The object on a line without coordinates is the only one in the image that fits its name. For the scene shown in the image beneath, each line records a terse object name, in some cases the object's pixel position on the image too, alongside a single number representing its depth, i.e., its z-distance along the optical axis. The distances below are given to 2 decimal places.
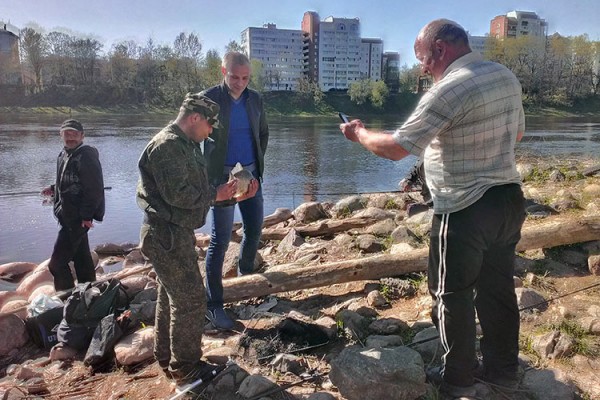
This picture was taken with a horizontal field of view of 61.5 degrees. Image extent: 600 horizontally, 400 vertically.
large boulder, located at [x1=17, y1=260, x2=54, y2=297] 6.16
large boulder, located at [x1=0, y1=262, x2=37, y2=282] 7.38
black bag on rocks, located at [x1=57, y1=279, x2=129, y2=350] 3.93
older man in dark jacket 4.77
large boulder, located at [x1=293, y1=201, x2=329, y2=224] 8.09
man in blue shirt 3.72
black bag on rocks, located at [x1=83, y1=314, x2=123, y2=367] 3.66
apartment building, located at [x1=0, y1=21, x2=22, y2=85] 73.12
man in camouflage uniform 2.80
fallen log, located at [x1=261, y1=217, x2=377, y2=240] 6.62
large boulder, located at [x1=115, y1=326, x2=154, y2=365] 3.50
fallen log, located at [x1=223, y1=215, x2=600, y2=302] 4.16
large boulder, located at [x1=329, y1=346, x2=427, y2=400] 2.66
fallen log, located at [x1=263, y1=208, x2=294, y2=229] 8.37
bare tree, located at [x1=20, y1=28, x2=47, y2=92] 78.44
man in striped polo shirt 2.38
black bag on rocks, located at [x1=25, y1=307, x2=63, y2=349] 4.27
